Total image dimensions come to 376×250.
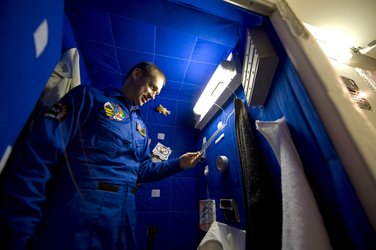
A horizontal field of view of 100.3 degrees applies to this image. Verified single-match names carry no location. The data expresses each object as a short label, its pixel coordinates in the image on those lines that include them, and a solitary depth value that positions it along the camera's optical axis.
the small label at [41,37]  0.60
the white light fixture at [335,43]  0.88
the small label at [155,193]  1.69
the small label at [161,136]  1.95
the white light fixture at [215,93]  1.07
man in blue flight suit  0.59
